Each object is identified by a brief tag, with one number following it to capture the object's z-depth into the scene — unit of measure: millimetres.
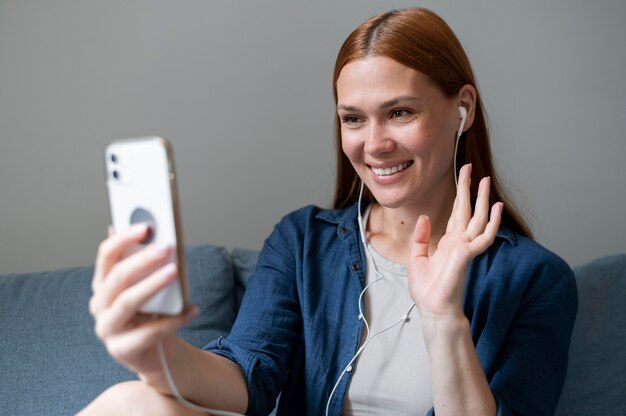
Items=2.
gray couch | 1349
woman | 1093
